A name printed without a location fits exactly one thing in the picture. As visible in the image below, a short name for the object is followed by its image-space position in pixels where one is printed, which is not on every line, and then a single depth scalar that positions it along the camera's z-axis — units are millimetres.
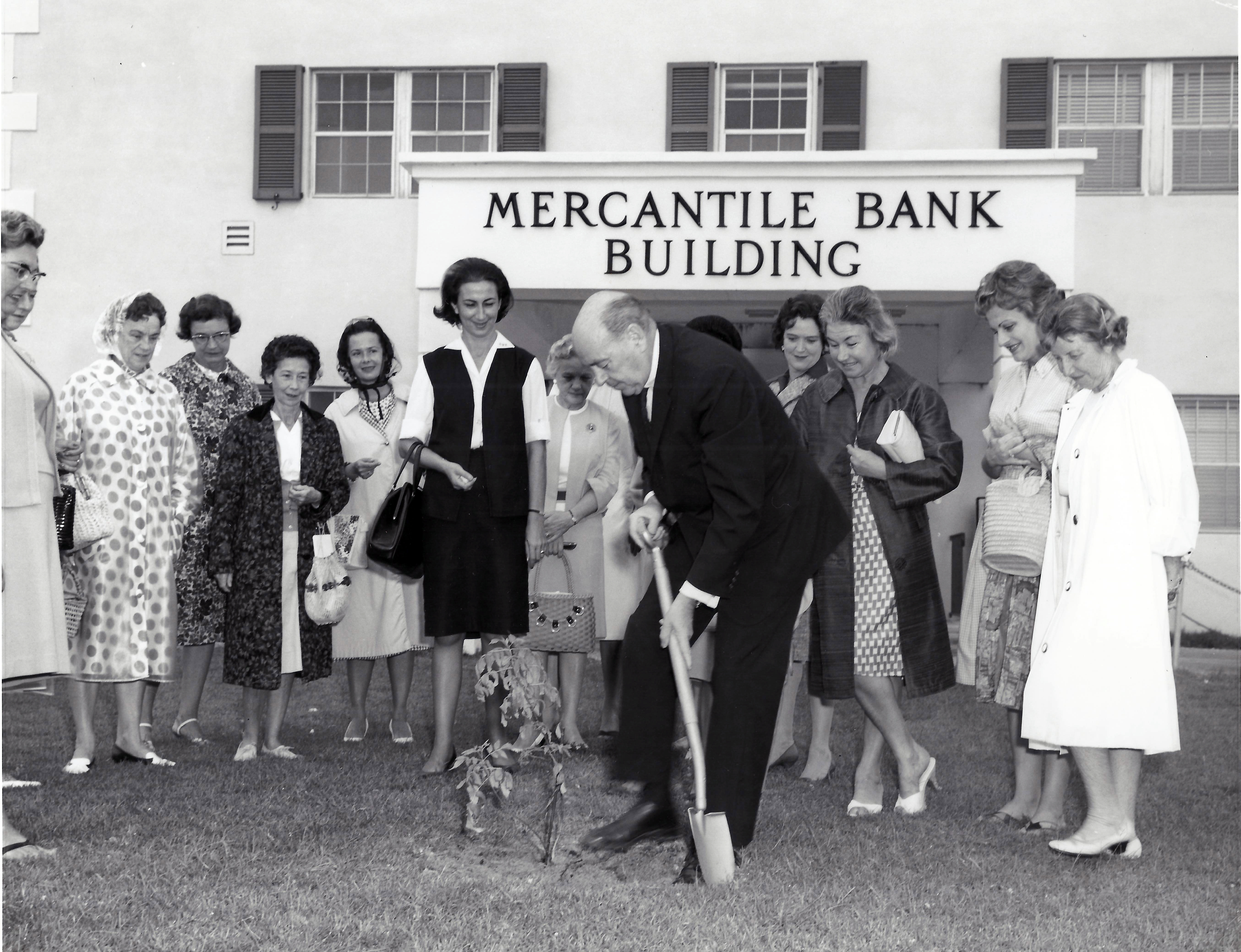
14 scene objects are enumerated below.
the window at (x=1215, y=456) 8500
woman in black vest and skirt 4656
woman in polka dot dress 4703
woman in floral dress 5461
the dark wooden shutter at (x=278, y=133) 10719
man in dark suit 3150
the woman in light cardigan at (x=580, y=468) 5422
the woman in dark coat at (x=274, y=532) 4945
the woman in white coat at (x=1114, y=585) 3455
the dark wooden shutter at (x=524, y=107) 10883
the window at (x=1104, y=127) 10078
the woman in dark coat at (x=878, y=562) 4047
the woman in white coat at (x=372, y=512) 5461
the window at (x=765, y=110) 10844
